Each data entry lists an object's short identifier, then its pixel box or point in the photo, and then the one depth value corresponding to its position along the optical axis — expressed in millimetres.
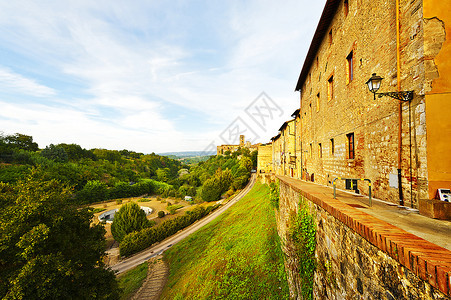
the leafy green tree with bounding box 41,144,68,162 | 58562
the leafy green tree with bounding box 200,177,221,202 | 40312
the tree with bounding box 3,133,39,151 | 59769
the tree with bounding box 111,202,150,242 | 22973
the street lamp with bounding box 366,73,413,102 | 4522
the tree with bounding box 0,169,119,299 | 7071
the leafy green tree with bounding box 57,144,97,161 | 73875
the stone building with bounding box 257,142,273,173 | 41062
